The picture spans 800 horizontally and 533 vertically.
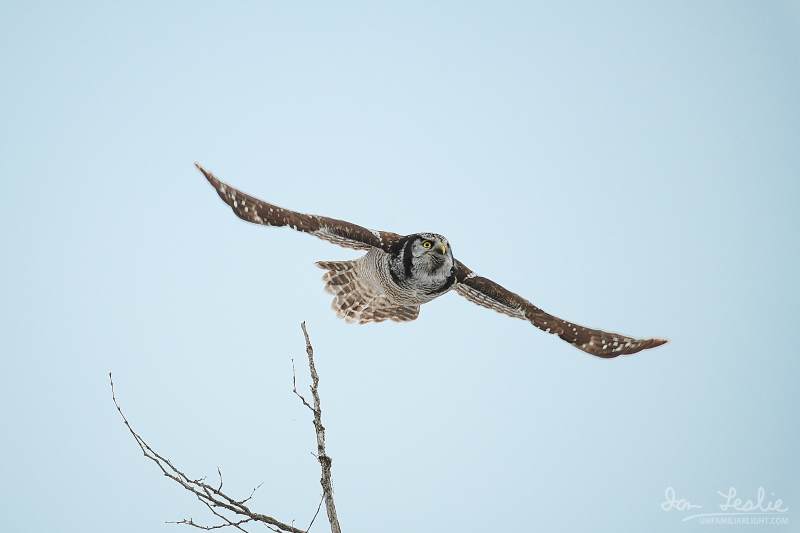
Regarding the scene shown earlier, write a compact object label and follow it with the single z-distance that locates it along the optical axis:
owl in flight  19.33
